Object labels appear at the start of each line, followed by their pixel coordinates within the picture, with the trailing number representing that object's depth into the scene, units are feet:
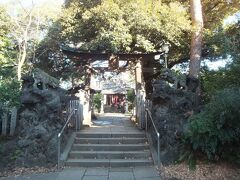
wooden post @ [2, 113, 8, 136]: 20.00
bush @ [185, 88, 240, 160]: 14.31
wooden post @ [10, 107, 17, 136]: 19.98
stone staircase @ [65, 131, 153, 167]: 17.28
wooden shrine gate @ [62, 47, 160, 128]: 27.62
